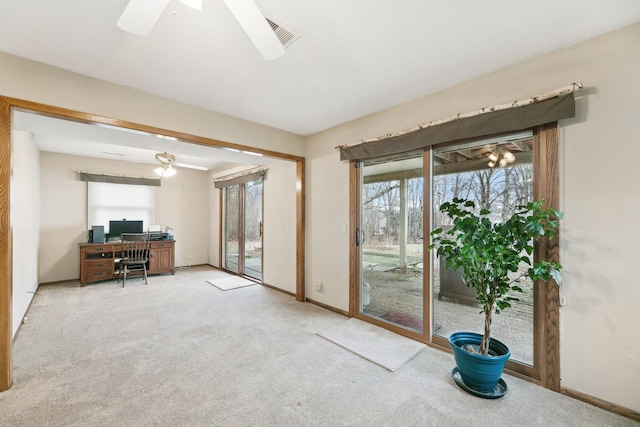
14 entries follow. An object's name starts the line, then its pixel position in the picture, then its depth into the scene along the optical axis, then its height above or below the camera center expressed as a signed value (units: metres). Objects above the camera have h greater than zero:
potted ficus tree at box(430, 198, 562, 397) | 1.80 -0.35
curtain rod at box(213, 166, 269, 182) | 5.01 +0.82
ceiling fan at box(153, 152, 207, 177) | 4.57 +0.87
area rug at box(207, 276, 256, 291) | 4.75 -1.30
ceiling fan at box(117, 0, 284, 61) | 1.19 +0.92
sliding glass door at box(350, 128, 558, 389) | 2.02 -0.25
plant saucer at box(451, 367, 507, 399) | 1.87 -1.27
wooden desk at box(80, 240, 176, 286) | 4.78 -0.89
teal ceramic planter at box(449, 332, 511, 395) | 1.86 -1.10
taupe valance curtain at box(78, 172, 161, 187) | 5.23 +0.69
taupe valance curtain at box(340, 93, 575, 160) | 1.88 +0.73
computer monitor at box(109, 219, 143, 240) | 5.45 -0.30
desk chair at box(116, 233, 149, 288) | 4.92 -0.77
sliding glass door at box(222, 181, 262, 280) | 5.28 -0.34
